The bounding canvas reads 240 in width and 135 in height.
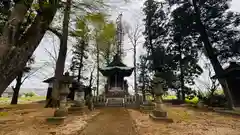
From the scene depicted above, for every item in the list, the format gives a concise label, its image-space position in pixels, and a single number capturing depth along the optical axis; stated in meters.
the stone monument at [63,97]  4.77
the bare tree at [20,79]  13.92
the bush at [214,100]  10.95
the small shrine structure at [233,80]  9.20
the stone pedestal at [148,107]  7.98
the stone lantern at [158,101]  5.22
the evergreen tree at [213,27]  10.27
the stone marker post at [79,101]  6.99
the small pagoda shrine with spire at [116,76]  14.87
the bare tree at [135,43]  18.50
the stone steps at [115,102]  11.49
